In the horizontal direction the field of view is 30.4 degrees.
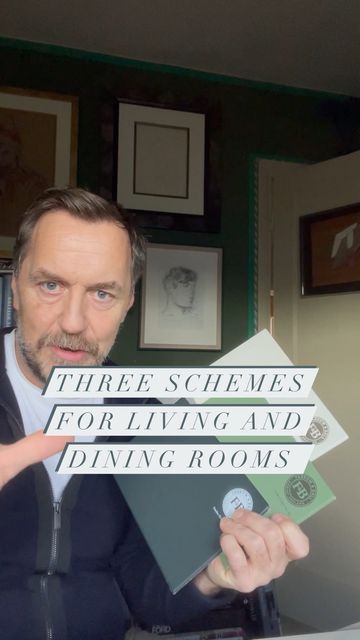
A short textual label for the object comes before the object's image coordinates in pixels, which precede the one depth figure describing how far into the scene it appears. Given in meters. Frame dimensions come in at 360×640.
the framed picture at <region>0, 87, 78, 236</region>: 1.13
